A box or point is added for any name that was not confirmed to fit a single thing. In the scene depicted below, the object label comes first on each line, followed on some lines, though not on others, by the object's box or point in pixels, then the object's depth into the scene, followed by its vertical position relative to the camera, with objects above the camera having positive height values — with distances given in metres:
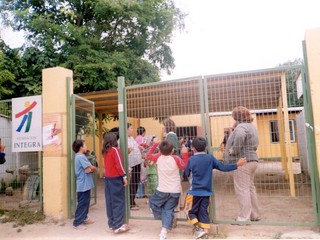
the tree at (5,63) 8.45 +2.96
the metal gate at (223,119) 4.58 +0.55
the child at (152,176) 5.34 -0.51
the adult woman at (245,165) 4.20 -0.30
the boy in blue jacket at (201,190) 3.87 -0.58
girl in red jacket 4.32 -0.51
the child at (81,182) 4.68 -0.49
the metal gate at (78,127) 5.23 +0.53
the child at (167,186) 4.03 -0.54
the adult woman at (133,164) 5.36 -0.27
